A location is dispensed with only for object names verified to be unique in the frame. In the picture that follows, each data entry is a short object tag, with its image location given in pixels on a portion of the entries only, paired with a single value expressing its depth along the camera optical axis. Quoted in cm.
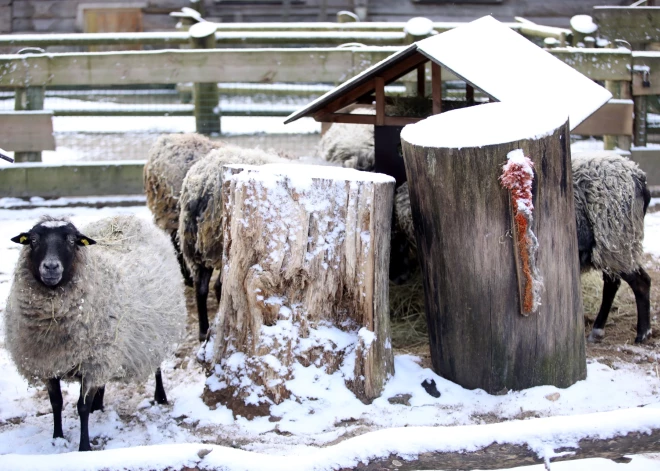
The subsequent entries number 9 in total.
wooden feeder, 470
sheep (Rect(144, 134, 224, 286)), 597
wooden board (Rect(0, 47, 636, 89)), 845
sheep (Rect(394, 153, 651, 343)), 469
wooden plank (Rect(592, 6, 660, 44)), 935
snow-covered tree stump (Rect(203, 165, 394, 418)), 395
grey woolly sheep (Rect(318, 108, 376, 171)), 611
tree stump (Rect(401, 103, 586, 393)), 382
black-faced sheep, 361
